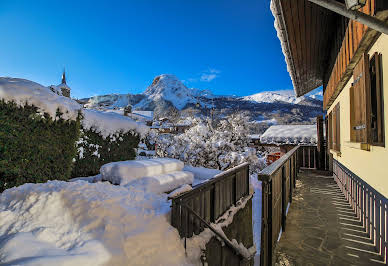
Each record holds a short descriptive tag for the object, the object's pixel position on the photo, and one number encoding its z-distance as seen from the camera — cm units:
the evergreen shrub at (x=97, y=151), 599
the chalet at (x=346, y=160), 262
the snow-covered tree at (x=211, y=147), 1327
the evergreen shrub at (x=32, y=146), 354
